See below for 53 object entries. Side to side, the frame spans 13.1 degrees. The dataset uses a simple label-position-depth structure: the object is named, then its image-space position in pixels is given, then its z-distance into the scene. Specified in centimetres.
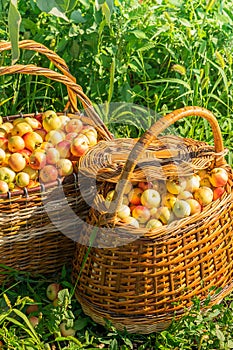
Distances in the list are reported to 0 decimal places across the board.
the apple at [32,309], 360
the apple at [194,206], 331
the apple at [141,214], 329
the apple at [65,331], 344
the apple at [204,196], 339
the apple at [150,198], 330
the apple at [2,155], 362
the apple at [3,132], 381
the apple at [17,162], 356
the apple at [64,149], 368
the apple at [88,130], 383
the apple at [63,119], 392
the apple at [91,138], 379
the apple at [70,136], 377
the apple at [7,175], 349
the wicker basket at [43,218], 343
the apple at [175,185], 338
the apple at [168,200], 336
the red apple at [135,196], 338
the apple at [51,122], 387
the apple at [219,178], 344
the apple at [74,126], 386
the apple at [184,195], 337
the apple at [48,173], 352
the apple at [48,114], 389
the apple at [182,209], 327
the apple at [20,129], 379
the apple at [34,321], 347
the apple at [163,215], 329
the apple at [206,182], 352
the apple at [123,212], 325
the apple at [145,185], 338
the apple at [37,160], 358
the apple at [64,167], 356
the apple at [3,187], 342
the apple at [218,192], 346
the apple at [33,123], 390
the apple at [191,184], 342
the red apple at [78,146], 367
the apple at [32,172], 358
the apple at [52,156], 360
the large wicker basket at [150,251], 319
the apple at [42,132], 384
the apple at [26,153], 365
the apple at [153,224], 324
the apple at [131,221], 323
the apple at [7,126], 387
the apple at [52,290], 364
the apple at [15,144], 368
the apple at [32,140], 373
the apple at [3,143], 372
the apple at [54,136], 377
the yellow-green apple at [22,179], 350
